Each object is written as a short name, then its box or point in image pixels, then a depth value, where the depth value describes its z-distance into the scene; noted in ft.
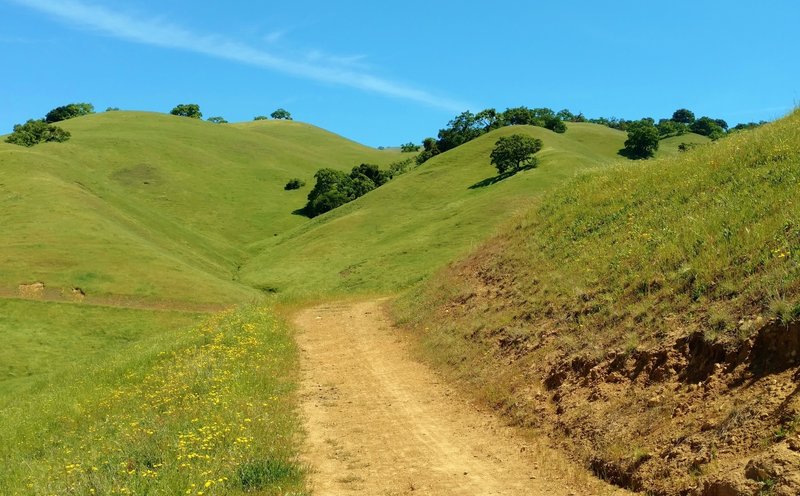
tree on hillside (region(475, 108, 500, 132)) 441.68
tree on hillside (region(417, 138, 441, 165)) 433.03
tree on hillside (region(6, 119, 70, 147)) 407.85
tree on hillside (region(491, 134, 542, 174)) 269.03
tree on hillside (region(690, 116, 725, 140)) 583.58
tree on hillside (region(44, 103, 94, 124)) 635.25
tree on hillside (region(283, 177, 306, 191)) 432.66
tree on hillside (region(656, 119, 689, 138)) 567.18
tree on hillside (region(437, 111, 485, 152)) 426.51
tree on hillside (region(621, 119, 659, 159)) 378.32
